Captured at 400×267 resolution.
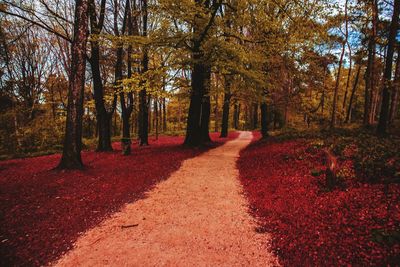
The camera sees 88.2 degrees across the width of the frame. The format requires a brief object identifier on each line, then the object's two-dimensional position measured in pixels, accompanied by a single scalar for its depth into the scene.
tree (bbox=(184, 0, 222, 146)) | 11.09
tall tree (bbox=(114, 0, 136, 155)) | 14.17
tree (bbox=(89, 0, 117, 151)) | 11.85
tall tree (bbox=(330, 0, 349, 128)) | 17.50
